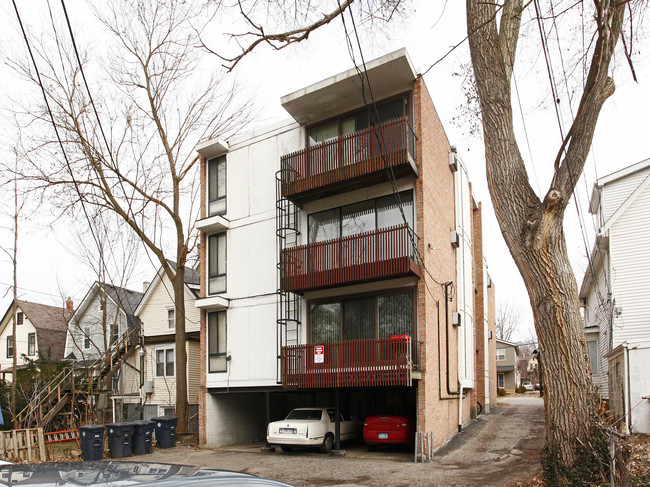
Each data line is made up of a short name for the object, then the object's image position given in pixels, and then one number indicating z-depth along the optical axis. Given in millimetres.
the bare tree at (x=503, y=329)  75525
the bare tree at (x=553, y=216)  8414
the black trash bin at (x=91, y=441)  15719
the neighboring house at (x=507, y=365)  55562
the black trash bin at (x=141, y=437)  17141
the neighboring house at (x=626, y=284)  16547
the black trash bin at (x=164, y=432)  18453
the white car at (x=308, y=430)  15180
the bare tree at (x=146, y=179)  20864
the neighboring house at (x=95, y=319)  31753
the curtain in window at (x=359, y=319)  15633
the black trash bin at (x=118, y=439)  16500
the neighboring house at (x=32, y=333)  38562
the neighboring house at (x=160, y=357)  26625
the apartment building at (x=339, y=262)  14781
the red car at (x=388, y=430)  15117
